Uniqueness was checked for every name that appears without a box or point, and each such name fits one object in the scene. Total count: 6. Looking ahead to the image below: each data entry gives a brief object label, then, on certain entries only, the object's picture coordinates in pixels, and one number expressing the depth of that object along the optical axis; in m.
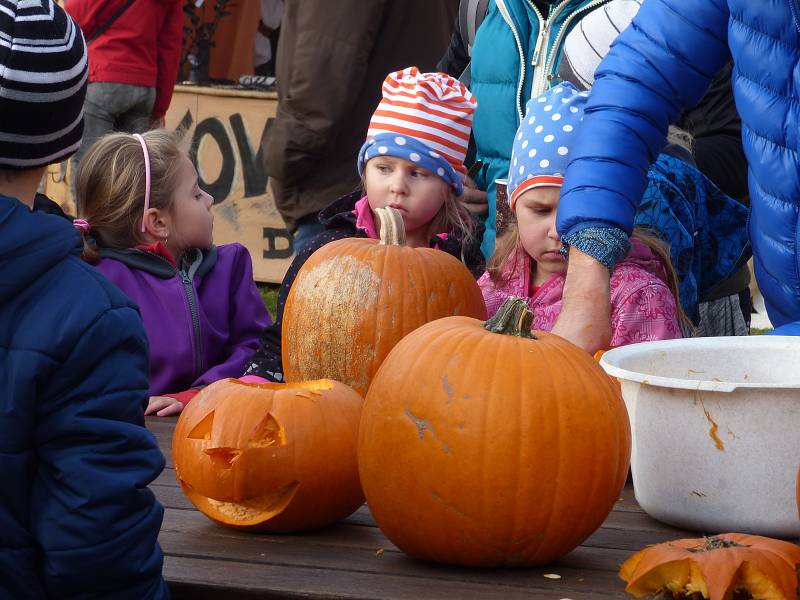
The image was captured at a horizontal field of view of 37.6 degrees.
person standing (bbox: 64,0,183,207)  6.25
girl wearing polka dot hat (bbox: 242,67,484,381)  3.46
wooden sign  7.74
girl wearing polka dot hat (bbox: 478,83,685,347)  2.90
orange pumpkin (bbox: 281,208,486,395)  2.68
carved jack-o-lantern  2.05
